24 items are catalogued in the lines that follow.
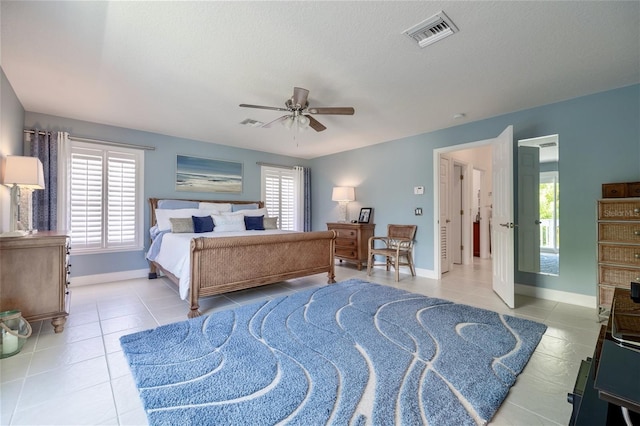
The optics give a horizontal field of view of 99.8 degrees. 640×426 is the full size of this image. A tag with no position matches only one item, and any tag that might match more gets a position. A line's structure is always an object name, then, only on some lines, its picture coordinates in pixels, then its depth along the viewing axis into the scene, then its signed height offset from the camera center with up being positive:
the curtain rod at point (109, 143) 3.57 +1.07
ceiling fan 2.59 +1.06
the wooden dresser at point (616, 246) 2.54 -0.30
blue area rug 1.39 -1.01
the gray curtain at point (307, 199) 6.50 +0.36
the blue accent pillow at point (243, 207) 5.20 +0.14
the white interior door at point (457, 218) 5.45 -0.07
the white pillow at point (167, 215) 4.18 -0.02
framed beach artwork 4.82 +0.74
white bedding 2.80 -0.50
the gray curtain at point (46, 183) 3.51 +0.41
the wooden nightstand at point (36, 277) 2.19 -0.54
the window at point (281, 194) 5.97 +0.47
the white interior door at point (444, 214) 4.56 +0.01
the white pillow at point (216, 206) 4.77 +0.14
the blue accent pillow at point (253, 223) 4.79 -0.16
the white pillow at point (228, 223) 4.47 -0.15
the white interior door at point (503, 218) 3.10 -0.04
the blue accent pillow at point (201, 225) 4.21 -0.18
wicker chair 4.43 -0.56
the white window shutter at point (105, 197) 3.88 +0.25
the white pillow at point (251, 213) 4.78 +0.02
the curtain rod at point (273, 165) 5.79 +1.09
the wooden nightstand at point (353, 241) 5.05 -0.52
